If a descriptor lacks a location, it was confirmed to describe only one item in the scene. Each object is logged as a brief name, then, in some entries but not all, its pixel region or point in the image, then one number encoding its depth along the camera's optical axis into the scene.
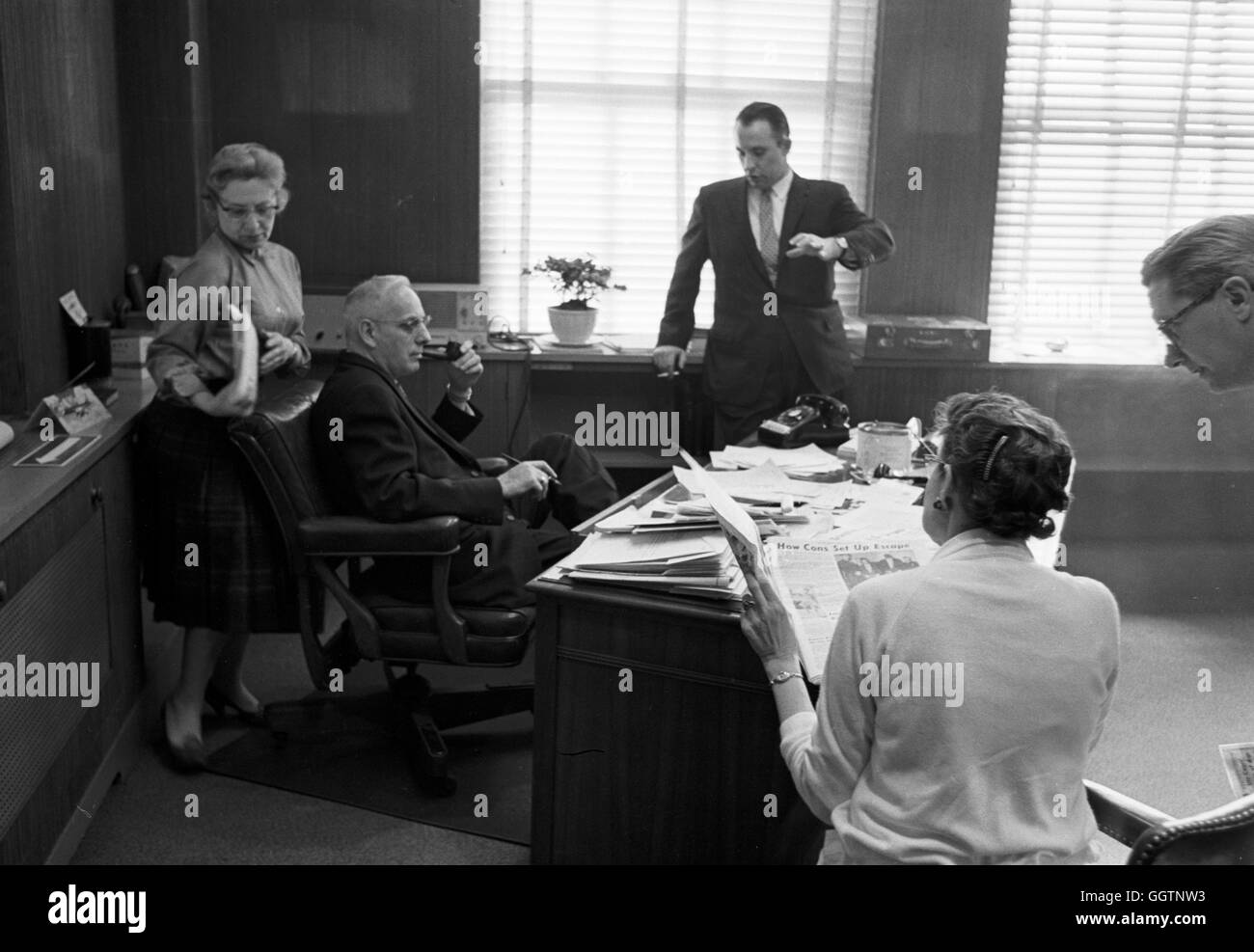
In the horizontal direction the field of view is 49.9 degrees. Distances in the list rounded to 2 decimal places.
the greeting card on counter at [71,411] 3.17
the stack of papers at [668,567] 2.45
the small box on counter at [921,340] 5.09
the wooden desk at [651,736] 2.46
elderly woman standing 3.36
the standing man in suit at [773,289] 4.62
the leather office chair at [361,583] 3.14
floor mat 3.27
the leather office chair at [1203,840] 1.60
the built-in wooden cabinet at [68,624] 2.59
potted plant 5.13
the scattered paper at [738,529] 2.15
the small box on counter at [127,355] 3.88
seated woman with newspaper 1.74
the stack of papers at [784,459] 3.47
